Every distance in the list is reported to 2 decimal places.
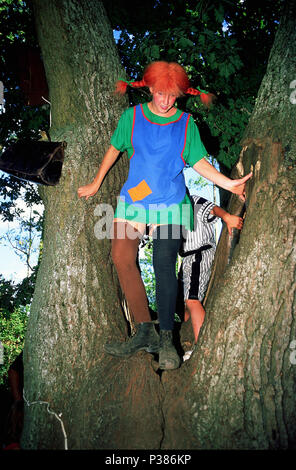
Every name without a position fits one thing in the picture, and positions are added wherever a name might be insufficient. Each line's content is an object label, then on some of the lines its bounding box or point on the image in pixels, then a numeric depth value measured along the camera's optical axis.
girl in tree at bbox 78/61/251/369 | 2.29
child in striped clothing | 2.85
